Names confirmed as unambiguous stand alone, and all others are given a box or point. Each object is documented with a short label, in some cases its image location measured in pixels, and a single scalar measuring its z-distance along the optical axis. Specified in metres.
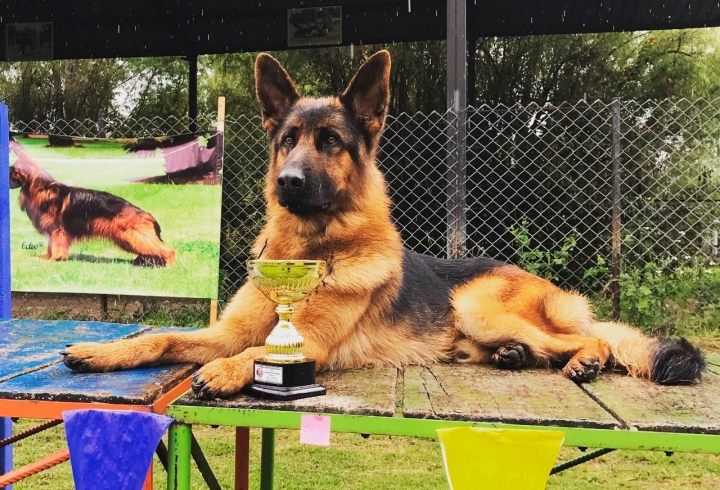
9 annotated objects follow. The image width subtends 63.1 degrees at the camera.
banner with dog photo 5.04
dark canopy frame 7.36
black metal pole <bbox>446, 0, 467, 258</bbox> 4.66
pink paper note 1.56
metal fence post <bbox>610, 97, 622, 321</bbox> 4.69
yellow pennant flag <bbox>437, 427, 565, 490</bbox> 1.48
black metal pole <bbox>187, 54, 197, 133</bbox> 8.03
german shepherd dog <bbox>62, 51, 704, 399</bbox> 2.14
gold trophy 1.71
